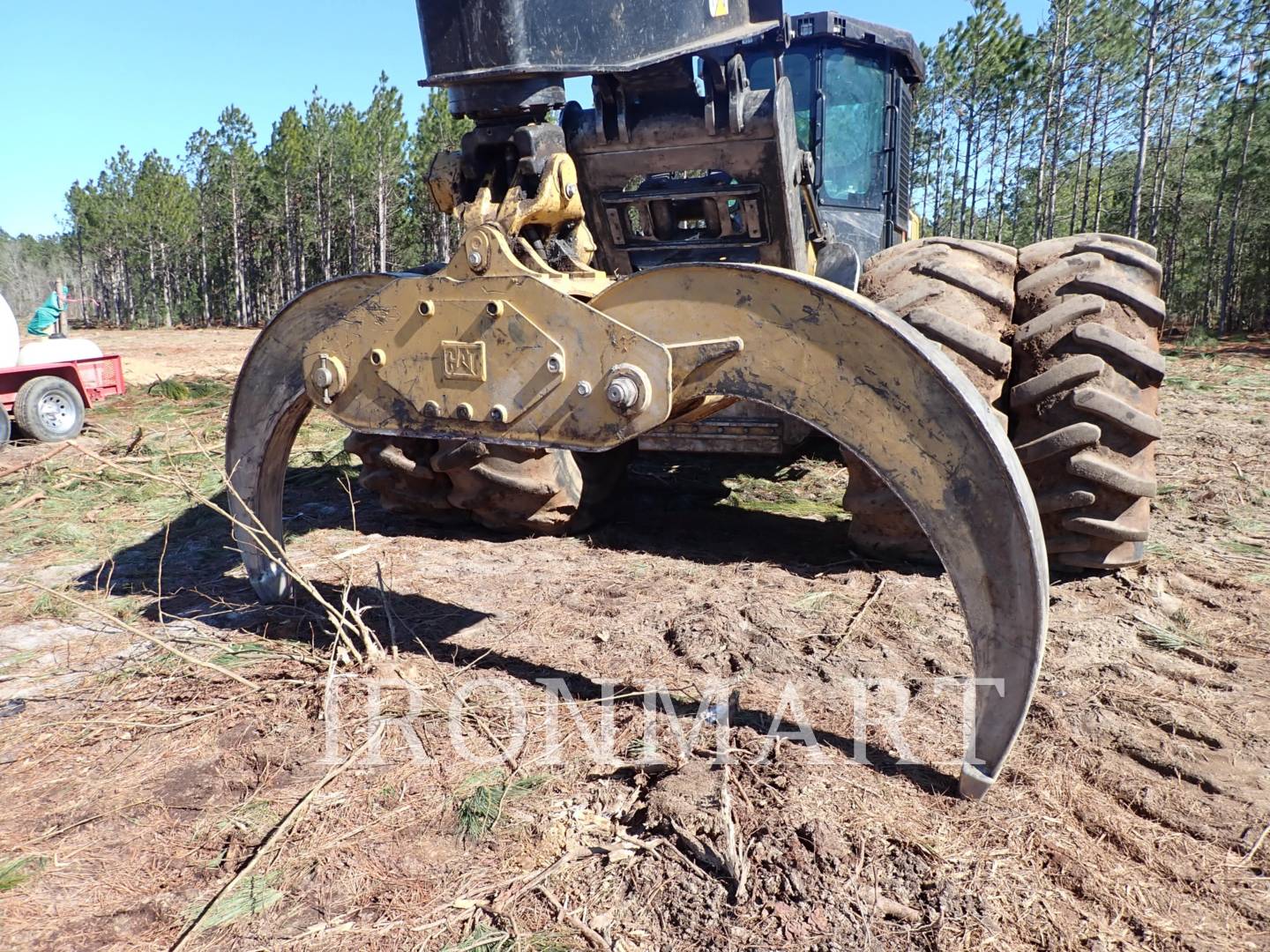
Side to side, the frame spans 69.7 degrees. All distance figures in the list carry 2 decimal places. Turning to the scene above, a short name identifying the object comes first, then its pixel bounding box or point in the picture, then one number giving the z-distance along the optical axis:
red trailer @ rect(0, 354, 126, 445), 9.13
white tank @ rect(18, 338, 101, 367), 9.49
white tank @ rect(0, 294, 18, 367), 9.34
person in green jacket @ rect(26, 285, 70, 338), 12.30
